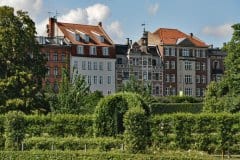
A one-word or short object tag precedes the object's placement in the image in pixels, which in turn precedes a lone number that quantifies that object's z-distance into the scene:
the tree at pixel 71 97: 58.44
